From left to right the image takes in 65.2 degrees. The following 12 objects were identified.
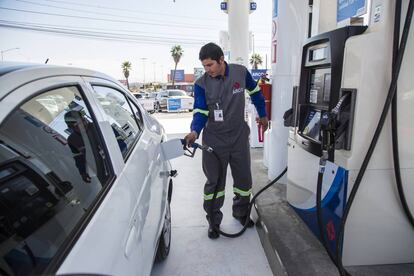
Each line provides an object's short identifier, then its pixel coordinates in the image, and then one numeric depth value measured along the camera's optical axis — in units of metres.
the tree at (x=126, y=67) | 56.44
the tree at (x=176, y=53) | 53.97
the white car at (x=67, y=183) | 0.90
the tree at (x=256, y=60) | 51.79
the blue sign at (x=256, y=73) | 7.75
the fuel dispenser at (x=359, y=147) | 1.91
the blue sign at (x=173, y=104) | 18.66
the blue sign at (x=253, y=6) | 7.59
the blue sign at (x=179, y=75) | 55.91
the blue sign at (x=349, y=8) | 2.09
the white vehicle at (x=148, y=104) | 15.82
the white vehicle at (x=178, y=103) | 18.68
